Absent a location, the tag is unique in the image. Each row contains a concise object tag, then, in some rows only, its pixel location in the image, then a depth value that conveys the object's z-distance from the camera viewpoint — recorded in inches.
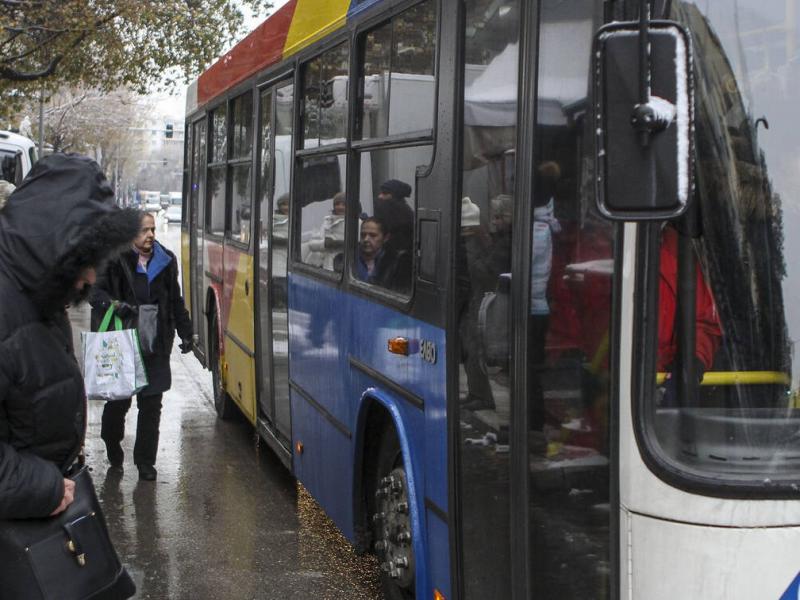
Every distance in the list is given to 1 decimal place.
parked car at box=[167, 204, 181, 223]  2844.5
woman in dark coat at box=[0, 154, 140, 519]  114.6
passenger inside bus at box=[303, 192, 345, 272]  199.2
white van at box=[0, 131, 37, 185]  721.0
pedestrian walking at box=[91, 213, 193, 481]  279.6
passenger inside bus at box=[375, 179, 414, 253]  161.5
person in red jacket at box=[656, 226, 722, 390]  104.0
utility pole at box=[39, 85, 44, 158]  1462.5
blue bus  100.3
